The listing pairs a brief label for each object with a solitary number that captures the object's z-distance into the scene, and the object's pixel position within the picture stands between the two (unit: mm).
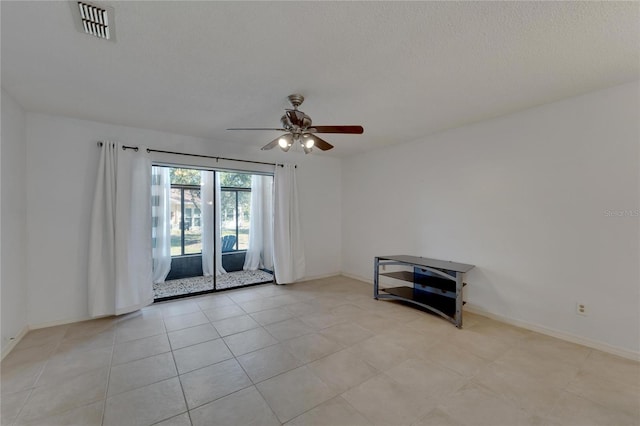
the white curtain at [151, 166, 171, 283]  4793
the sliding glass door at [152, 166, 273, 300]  4805
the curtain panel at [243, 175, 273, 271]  5715
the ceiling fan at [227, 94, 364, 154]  2457
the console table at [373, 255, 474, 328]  3160
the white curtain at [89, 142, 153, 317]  3244
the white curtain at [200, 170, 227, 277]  4730
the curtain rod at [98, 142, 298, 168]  3449
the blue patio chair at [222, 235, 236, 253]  5621
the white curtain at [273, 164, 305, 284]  4742
